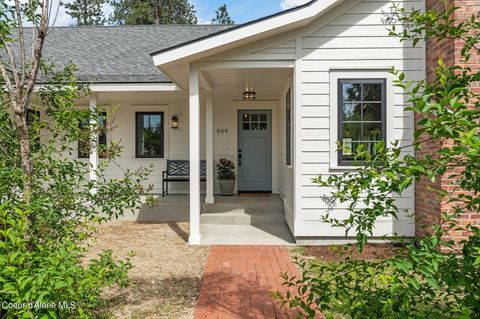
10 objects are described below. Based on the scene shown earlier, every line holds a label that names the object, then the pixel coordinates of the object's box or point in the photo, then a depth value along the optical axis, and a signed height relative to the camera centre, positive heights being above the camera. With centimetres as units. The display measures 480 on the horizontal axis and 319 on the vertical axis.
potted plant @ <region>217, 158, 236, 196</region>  908 -76
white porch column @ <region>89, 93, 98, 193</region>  286 +8
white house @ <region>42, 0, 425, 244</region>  550 +116
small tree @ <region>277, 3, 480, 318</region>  135 -19
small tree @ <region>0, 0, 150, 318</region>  187 -32
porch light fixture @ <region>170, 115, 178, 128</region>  950 +68
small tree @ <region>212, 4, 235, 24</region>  3188 +1150
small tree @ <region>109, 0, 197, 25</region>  2678 +1034
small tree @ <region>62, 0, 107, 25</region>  2838 +1061
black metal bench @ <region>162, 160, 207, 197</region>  916 -60
